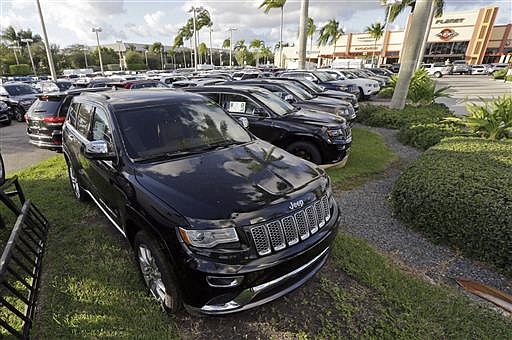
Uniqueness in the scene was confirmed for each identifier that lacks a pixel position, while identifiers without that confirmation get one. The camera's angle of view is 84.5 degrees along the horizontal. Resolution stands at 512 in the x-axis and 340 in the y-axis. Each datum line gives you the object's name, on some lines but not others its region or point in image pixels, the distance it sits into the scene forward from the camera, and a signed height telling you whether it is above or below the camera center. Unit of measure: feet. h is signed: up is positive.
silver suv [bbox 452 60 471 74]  135.12 +1.00
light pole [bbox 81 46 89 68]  202.49 +2.88
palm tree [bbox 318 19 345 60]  168.86 +18.61
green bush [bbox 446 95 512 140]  20.59 -3.28
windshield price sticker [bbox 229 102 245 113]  19.75 -3.02
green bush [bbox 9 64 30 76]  150.71 -9.47
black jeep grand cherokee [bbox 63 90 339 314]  6.58 -3.48
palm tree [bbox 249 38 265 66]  242.99 +12.79
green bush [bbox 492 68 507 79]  102.18 -0.50
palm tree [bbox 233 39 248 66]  255.70 +7.91
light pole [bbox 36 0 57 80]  62.47 +2.32
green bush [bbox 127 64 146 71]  205.36 -7.24
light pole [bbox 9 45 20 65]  175.96 +1.79
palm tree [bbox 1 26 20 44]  171.53 +9.01
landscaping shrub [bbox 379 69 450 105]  37.55 -2.68
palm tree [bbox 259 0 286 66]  73.55 +14.51
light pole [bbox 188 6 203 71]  108.25 +17.18
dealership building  147.37 +15.97
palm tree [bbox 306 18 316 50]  135.90 +17.45
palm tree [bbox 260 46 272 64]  257.75 +8.66
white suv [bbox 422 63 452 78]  128.77 +0.17
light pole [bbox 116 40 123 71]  187.12 -2.86
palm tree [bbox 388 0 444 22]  83.20 +17.78
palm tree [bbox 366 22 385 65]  154.71 +19.15
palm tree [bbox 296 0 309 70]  52.10 +6.35
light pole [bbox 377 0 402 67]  78.95 +17.88
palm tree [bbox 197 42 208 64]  216.13 +7.39
